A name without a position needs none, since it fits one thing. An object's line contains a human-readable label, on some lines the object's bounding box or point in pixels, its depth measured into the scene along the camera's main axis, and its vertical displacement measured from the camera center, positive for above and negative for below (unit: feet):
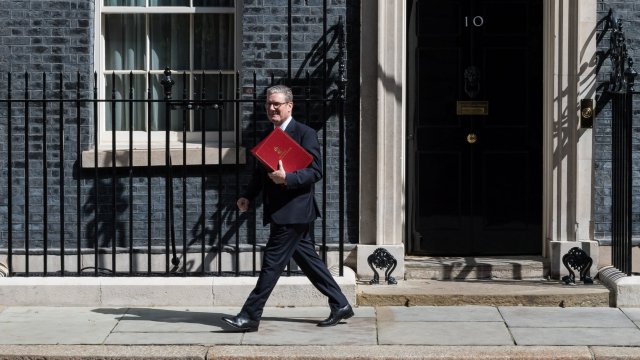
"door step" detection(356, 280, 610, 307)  31.04 -3.74
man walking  27.53 -1.38
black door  34.19 +0.54
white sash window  34.19 +2.41
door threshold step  33.32 -3.32
